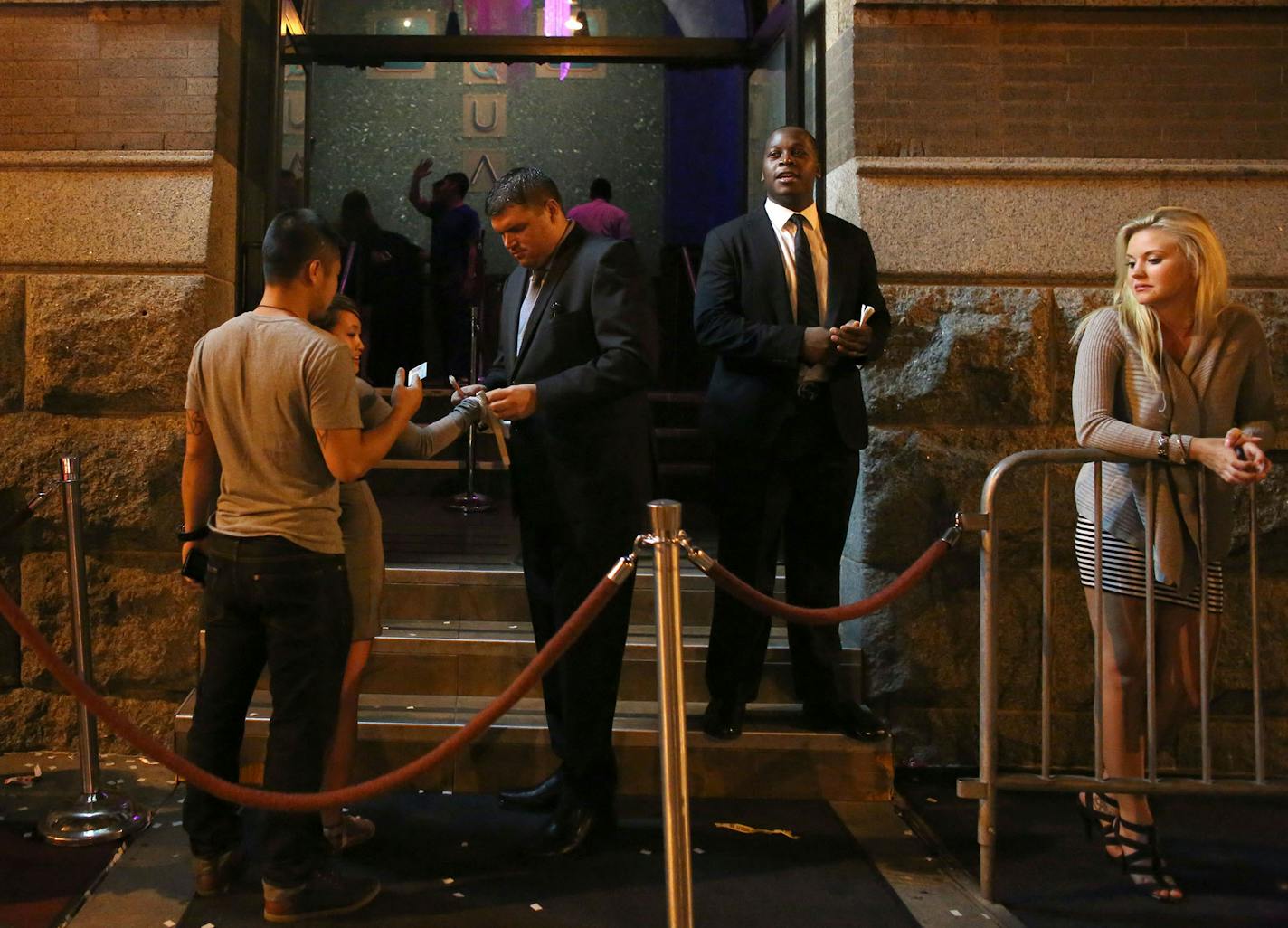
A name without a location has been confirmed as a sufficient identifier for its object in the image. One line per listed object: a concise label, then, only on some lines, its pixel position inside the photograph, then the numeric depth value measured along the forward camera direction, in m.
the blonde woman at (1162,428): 3.69
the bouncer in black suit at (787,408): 4.41
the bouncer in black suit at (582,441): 3.86
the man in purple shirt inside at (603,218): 9.37
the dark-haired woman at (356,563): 3.75
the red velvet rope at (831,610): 3.27
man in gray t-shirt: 3.29
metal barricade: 3.64
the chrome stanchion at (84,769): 4.10
